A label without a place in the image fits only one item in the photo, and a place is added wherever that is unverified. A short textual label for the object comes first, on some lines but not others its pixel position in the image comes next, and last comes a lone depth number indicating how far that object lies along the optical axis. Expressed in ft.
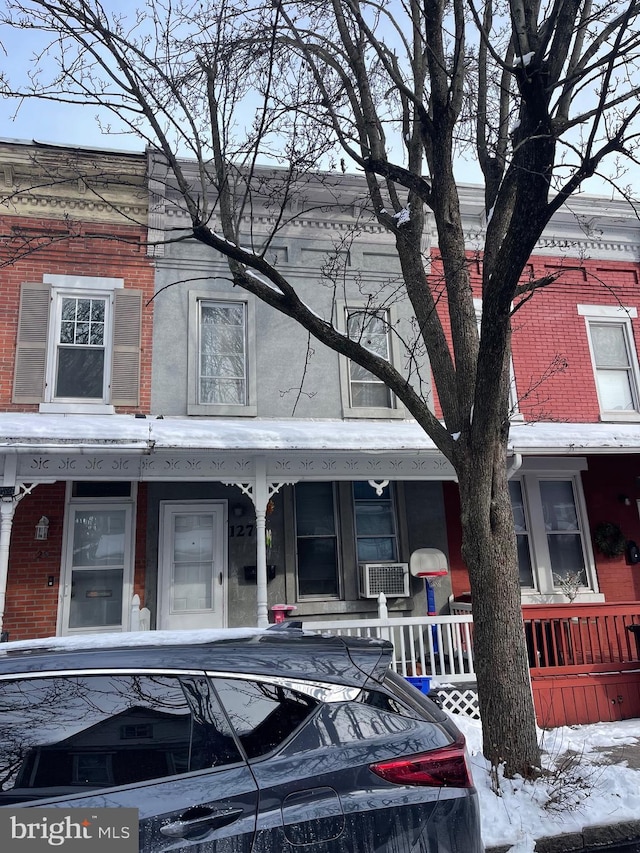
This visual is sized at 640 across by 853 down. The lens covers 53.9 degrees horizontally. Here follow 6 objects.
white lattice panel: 24.14
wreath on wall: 33.22
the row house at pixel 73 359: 27.22
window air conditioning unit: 29.58
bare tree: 14.56
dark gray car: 6.77
